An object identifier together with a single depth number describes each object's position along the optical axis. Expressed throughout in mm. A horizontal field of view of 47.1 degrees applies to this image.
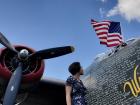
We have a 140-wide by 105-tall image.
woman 3142
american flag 4722
